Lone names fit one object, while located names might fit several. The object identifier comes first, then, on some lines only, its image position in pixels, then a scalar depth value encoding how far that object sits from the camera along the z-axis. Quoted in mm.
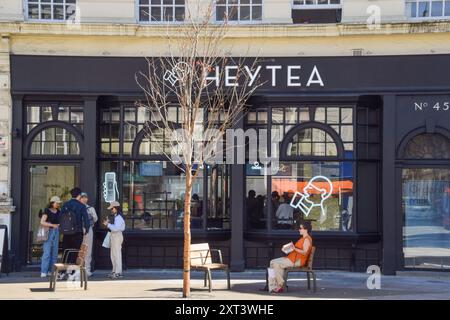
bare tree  15375
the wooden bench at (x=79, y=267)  13138
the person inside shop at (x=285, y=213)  16406
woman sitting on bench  13070
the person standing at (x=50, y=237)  15172
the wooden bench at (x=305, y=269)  12992
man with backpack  14703
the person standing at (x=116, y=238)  15148
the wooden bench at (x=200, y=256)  13273
